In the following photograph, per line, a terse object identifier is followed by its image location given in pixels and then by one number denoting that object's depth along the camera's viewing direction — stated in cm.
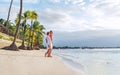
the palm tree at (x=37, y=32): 2649
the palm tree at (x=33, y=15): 2165
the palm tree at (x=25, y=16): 2126
